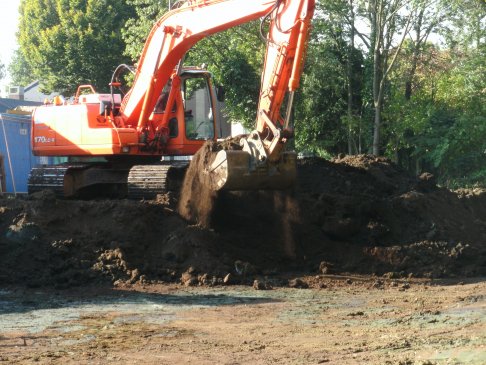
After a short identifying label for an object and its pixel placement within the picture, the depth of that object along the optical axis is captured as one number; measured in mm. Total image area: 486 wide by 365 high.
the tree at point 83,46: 48688
